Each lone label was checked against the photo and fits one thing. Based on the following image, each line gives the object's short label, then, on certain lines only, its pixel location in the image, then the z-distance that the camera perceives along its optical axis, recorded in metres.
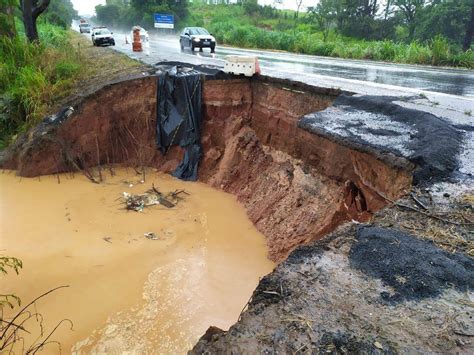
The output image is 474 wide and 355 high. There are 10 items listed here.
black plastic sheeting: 9.30
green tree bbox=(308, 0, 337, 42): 30.25
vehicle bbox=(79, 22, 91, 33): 43.78
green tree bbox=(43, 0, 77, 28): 41.27
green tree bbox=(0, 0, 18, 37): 12.85
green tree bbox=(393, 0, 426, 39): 26.23
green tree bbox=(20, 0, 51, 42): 13.26
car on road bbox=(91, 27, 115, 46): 22.17
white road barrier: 8.98
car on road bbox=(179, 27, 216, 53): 19.64
